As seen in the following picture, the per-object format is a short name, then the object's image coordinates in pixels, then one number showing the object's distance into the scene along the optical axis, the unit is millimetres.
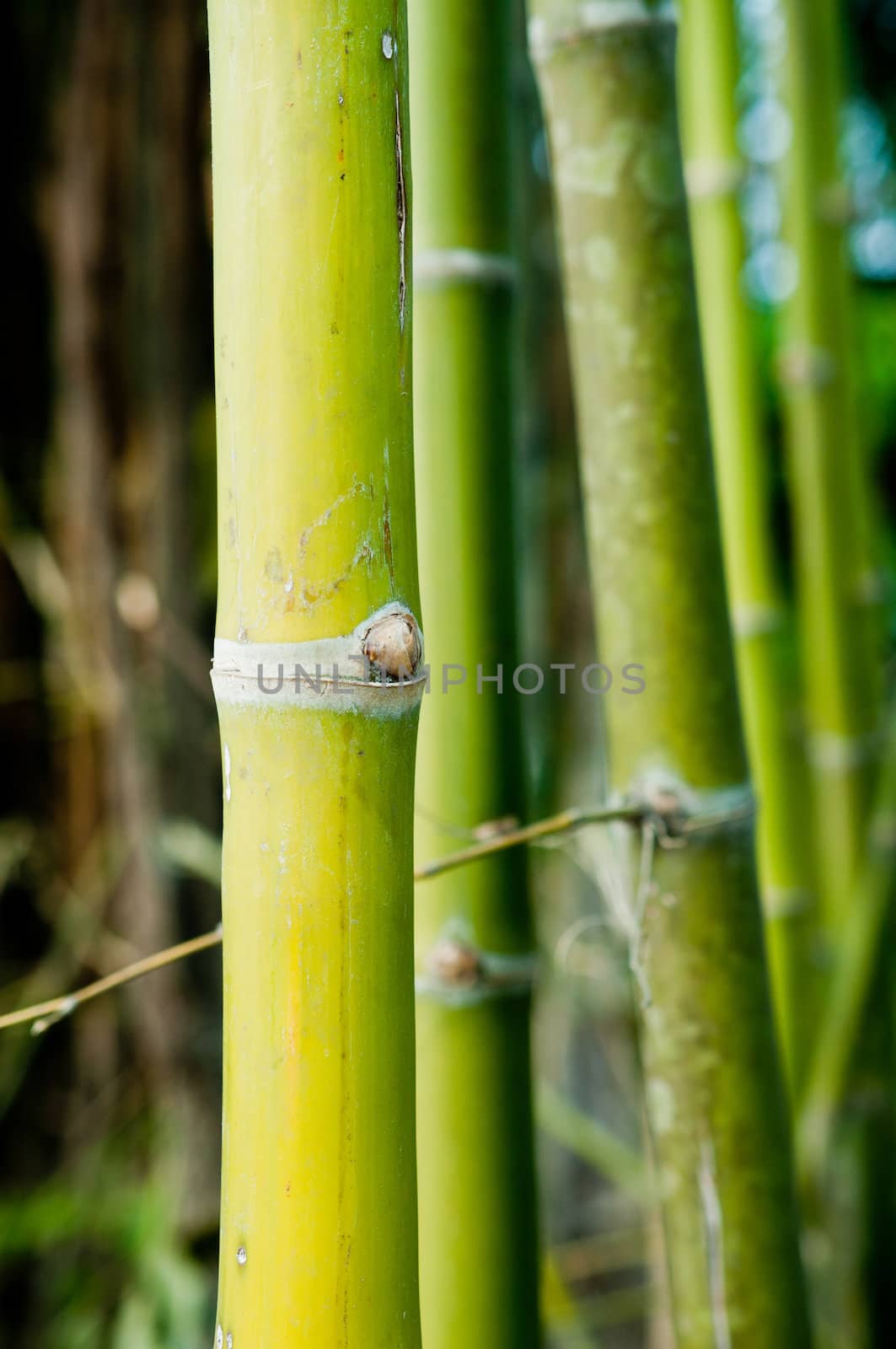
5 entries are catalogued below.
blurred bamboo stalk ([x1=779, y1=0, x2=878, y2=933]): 744
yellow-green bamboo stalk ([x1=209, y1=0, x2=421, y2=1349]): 235
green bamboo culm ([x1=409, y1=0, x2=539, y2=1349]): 398
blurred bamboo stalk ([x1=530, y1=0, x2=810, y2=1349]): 370
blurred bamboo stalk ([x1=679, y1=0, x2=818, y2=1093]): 629
